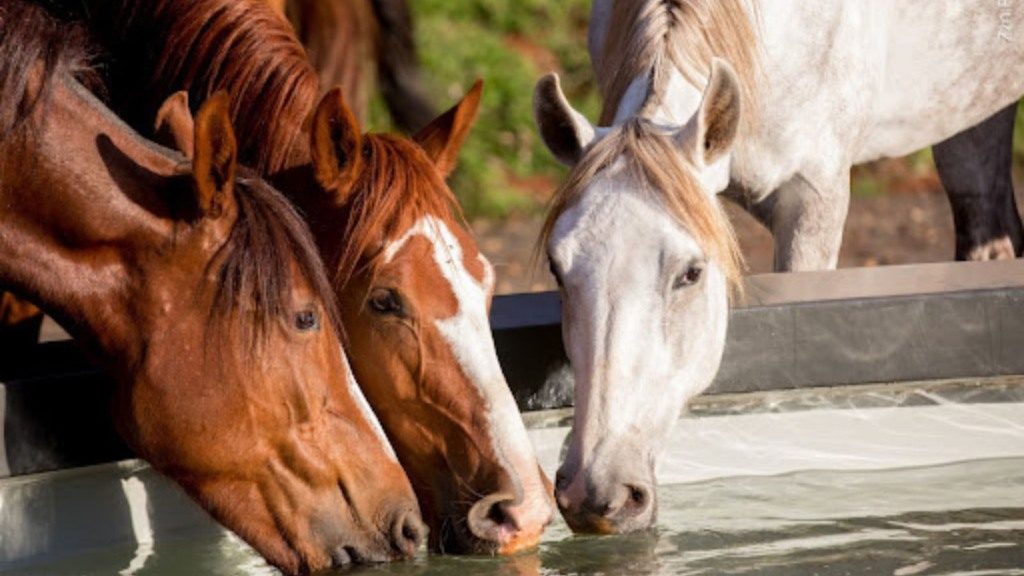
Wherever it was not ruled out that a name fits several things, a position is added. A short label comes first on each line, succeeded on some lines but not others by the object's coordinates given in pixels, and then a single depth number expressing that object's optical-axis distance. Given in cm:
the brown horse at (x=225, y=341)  801
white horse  881
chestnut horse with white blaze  845
